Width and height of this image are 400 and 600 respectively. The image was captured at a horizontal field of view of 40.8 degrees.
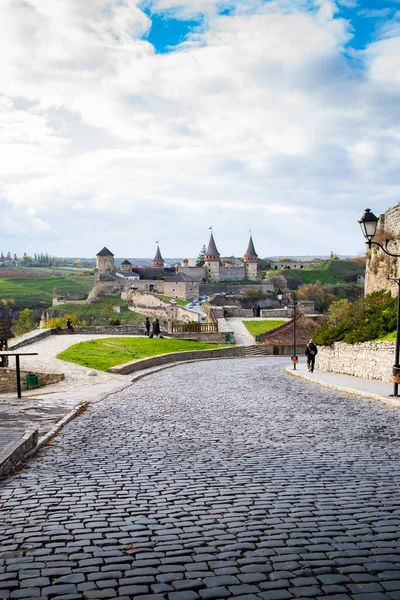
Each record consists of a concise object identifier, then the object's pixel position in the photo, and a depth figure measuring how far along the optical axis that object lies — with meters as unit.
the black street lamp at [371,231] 13.38
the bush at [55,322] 64.81
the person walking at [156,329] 35.33
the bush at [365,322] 19.92
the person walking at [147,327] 36.12
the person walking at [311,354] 22.09
